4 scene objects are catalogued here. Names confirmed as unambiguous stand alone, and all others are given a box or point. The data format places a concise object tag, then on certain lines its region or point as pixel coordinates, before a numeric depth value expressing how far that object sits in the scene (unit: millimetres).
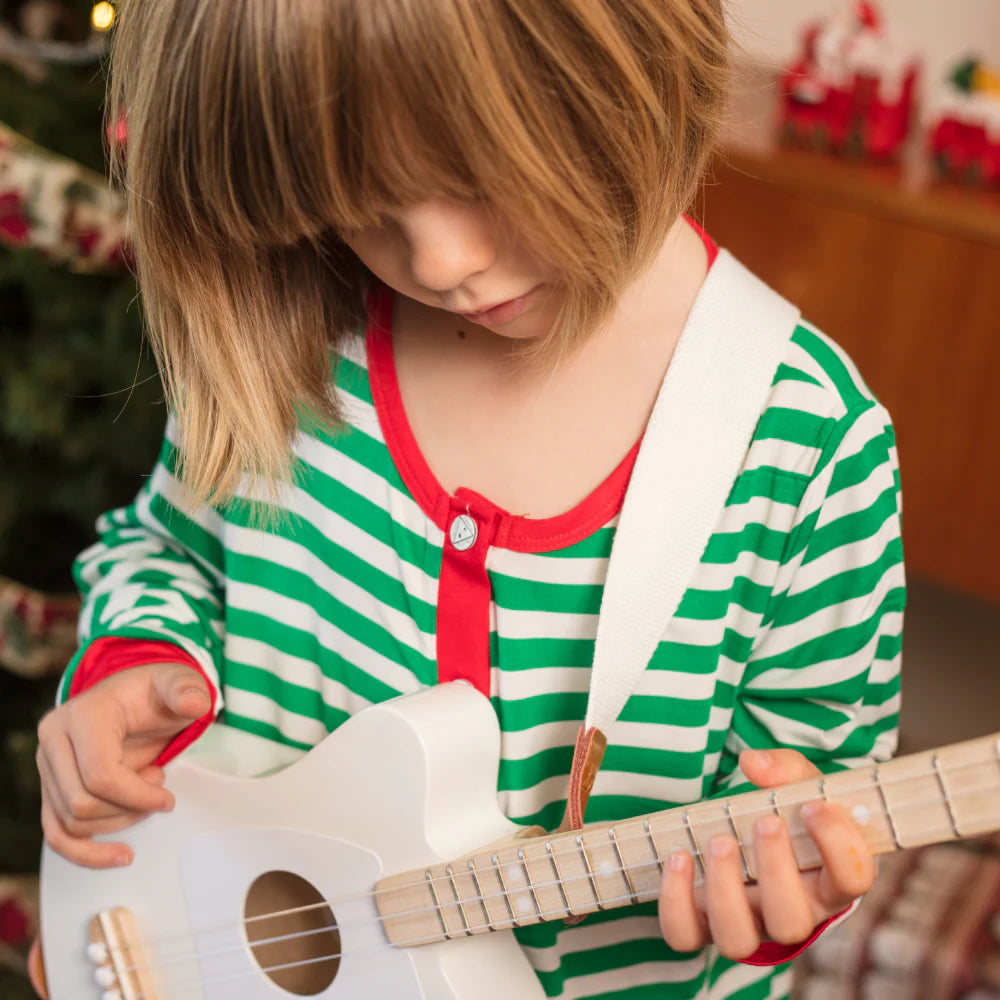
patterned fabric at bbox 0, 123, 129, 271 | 1165
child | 533
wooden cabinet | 1538
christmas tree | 1191
